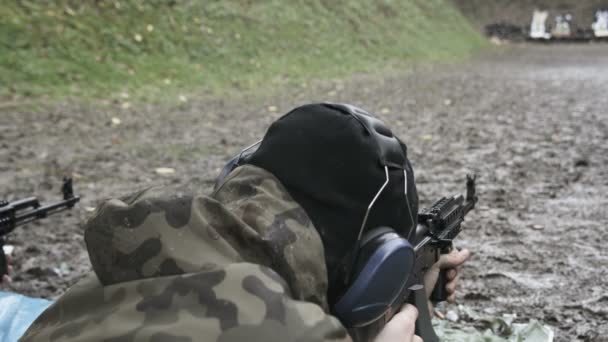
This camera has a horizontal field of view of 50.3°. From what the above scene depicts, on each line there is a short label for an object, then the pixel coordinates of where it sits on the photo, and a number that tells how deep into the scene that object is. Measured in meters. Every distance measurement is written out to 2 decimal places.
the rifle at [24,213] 2.55
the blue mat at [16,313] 2.50
